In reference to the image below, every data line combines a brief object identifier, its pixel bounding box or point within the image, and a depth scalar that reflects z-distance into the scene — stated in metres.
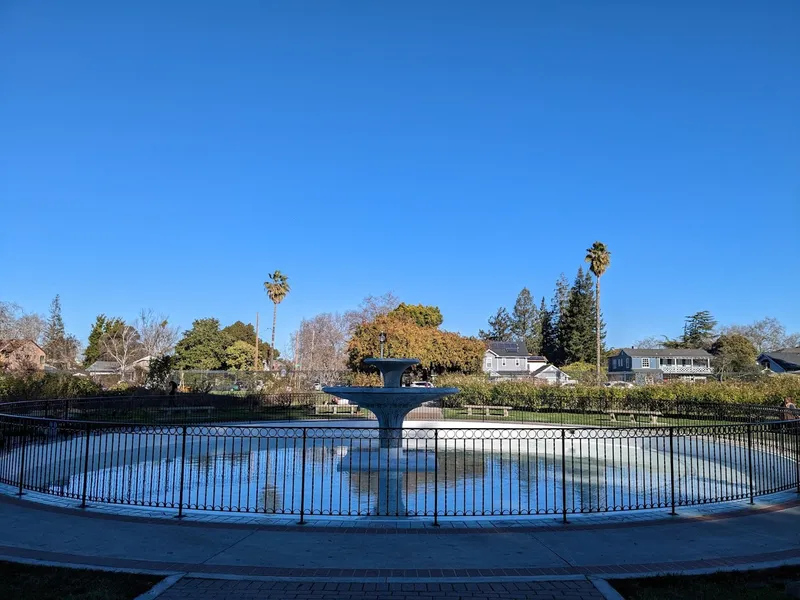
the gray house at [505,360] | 83.81
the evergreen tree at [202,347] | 66.88
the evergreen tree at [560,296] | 102.79
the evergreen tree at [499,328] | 109.44
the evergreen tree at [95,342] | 80.81
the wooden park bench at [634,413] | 23.86
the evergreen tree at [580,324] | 85.62
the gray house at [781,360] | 71.50
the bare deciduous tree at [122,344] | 67.81
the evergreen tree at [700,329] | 93.81
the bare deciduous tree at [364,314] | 71.19
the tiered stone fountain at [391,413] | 13.24
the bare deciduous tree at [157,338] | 64.25
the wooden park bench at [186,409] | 24.03
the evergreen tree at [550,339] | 91.88
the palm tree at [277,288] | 65.12
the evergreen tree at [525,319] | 108.31
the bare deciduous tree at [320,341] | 73.81
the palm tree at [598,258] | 53.25
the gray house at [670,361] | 79.31
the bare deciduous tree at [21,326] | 55.09
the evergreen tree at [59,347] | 71.00
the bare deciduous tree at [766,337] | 90.25
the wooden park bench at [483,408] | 27.75
